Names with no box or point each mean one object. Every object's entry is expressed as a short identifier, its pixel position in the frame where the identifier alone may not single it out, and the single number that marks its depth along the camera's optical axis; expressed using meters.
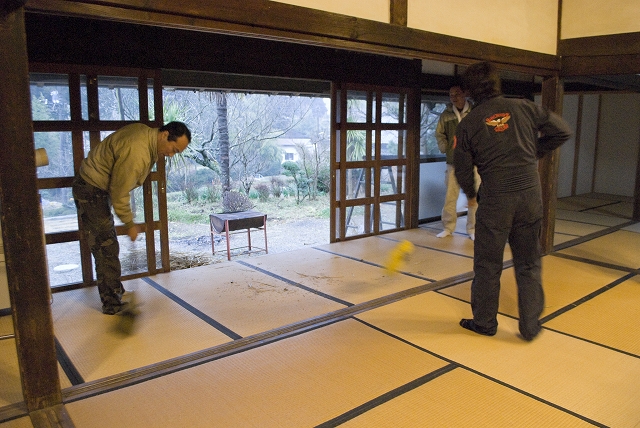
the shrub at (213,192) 12.77
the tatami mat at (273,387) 2.07
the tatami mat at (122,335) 2.59
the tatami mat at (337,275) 3.69
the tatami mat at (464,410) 2.02
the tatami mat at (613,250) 4.58
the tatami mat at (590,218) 6.42
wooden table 7.35
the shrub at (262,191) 13.45
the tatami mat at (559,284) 3.44
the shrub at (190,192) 12.51
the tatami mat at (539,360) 2.19
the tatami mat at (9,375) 2.24
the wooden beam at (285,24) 2.20
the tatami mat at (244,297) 3.15
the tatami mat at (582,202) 7.71
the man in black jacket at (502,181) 2.67
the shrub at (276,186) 13.79
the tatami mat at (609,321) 2.84
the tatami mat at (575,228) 5.79
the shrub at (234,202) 12.20
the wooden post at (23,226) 1.96
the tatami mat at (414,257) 4.21
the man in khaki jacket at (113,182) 2.92
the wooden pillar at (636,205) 6.38
